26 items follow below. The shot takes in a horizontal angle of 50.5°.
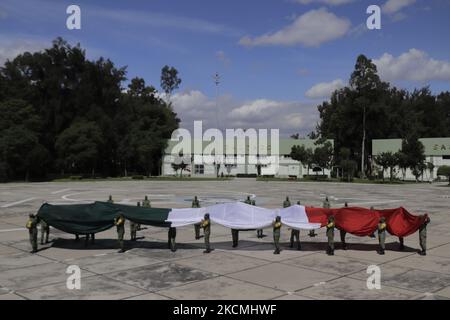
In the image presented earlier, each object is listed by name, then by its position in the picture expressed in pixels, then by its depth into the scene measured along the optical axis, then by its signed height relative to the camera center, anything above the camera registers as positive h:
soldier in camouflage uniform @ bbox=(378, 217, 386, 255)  17.91 -2.63
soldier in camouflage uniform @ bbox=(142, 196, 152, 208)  22.55 -1.94
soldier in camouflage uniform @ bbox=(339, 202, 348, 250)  18.86 -3.06
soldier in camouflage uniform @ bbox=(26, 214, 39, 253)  17.95 -2.69
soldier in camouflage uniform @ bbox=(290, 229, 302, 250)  18.74 -2.93
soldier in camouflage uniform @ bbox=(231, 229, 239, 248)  19.24 -3.01
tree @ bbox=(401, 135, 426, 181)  70.69 +1.82
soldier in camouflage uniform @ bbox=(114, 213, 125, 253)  17.97 -2.52
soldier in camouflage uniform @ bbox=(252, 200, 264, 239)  21.67 -3.27
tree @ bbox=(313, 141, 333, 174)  74.19 +1.07
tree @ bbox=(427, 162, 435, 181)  78.75 -0.70
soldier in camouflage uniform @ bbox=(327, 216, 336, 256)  17.69 -2.70
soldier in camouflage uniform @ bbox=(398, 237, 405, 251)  18.87 -3.24
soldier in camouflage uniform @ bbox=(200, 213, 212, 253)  18.04 -2.60
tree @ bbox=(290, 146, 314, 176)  76.25 +1.27
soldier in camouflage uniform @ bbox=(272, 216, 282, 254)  17.83 -2.60
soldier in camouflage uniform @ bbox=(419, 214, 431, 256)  17.84 -2.74
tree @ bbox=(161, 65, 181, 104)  129.62 +22.65
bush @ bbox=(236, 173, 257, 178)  87.21 -2.29
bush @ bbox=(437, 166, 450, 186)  75.44 -1.22
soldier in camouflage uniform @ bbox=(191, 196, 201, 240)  21.09 -3.05
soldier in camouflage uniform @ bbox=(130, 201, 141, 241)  20.07 -2.94
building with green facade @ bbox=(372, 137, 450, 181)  81.38 +1.64
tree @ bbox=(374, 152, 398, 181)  71.31 +0.47
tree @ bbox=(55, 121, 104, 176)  74.75 +2.82
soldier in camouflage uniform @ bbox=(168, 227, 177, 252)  18.24 -2.91
